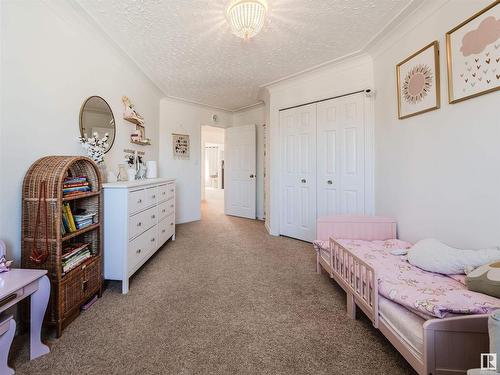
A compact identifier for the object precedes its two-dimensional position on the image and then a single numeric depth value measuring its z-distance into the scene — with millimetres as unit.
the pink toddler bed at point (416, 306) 933
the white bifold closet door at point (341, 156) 2811
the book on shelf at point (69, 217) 1549
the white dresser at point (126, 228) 1903
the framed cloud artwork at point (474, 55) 1349
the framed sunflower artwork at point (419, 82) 1792
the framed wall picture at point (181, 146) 4354
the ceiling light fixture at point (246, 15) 1611
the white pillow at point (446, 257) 1329
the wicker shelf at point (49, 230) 1381
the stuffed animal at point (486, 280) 1076
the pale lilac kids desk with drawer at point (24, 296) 1048
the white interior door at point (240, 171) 4824
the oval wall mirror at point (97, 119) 2041
